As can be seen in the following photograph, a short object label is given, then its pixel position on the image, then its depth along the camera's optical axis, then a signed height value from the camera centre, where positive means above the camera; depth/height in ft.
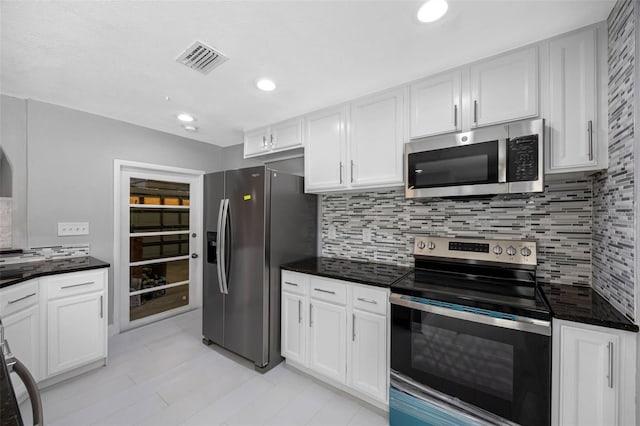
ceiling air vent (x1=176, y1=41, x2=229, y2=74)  5.47 +3.37
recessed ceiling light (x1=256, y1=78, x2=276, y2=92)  6.75 +3.33
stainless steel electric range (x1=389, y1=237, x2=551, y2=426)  4.25 -2.33
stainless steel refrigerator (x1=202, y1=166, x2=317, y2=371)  7.58 -1.13
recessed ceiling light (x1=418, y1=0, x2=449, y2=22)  4.35 +3.42
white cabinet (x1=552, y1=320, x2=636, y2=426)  3.78 -2.39
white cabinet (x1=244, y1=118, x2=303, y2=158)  8.64 +2.60
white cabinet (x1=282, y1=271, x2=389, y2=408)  5.95 -2.97
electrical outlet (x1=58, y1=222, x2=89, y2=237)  8.52 -0.52
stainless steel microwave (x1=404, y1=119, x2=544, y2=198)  4.92 +1.06
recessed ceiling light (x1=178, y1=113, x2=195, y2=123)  9.18 +3.36
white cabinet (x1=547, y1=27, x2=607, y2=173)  4.63 +1.94
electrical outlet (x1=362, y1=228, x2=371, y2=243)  8.43 -0.69
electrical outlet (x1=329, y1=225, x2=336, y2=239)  9.25 -0.62
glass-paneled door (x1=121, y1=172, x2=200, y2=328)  10.32 -1.37
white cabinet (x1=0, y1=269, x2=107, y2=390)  6.00 -2.74
